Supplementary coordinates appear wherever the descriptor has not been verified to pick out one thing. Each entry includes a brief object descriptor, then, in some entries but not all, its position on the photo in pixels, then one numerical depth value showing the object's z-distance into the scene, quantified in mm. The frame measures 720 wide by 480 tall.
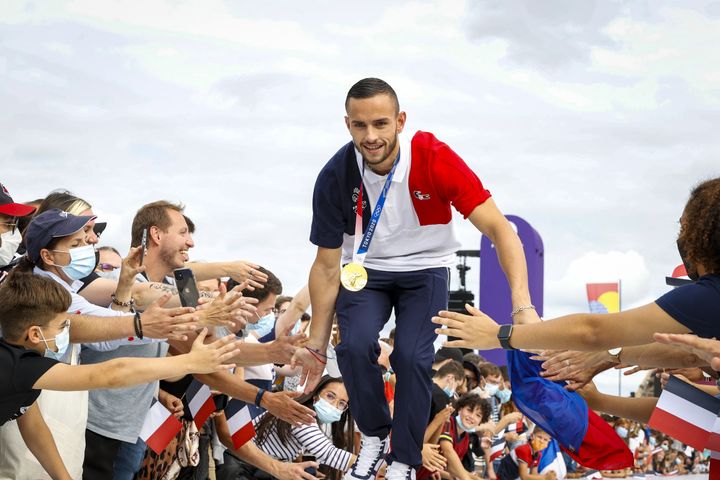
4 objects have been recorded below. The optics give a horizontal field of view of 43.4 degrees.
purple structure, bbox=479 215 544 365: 19812
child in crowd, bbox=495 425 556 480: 10203
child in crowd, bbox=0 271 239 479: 4239
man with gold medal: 5105
